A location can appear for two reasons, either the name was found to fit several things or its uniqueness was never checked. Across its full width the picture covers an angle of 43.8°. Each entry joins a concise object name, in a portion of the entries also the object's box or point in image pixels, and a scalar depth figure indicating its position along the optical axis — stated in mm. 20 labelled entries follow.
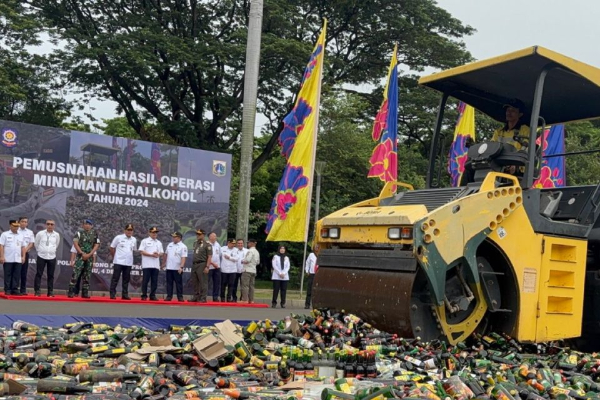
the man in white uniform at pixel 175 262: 17188
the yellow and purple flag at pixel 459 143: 16311
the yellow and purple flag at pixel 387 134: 18469
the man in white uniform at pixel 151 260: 16781
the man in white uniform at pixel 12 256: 15094
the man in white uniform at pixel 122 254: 16375
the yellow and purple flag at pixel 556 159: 19603
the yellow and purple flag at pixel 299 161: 17062
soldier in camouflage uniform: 15953
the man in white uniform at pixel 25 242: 15231
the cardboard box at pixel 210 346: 6214
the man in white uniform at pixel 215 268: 17691
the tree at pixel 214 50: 26891
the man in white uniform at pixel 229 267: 17938
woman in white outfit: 18344
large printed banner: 15852
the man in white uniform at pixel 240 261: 18125
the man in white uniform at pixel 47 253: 15555
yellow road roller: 6754
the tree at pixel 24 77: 25766
